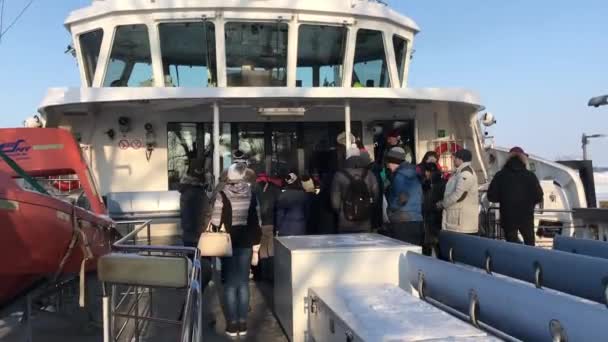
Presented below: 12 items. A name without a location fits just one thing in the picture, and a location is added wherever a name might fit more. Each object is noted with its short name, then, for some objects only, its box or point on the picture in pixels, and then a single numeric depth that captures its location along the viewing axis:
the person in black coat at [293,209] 5.50
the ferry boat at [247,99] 7.56
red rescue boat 3.47
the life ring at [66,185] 7.66
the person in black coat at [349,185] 4.89
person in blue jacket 5.11
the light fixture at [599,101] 8.78
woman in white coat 5.22
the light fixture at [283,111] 7.92
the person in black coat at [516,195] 5.29
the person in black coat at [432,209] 6.14
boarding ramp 2.65
